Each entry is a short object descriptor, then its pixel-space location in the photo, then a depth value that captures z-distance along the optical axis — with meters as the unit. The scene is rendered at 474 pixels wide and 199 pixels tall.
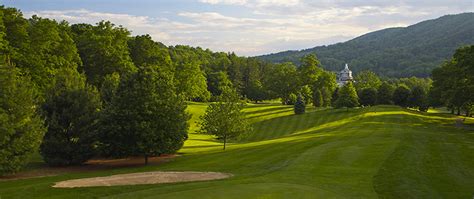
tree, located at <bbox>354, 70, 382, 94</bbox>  115.78
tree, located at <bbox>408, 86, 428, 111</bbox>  93.19
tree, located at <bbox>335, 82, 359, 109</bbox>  78.88
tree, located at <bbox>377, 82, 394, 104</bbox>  98.25
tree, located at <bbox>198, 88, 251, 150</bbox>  42.16
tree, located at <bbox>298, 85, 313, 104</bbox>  96.12
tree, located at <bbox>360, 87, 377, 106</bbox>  98.88
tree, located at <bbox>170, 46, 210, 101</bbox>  80.32
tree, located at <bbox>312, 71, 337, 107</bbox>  101.31
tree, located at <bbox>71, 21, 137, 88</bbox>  61.66
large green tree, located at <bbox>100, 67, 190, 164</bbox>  32.97
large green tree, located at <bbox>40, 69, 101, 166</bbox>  33.12
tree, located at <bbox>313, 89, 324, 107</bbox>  97.62
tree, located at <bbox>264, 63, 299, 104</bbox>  107.38
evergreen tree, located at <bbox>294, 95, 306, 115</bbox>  78.50
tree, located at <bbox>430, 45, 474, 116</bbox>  52.22
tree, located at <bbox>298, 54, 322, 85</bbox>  100.62
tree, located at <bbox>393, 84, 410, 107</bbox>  97.81
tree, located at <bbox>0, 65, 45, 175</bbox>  27.64
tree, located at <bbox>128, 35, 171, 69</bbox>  69.38
